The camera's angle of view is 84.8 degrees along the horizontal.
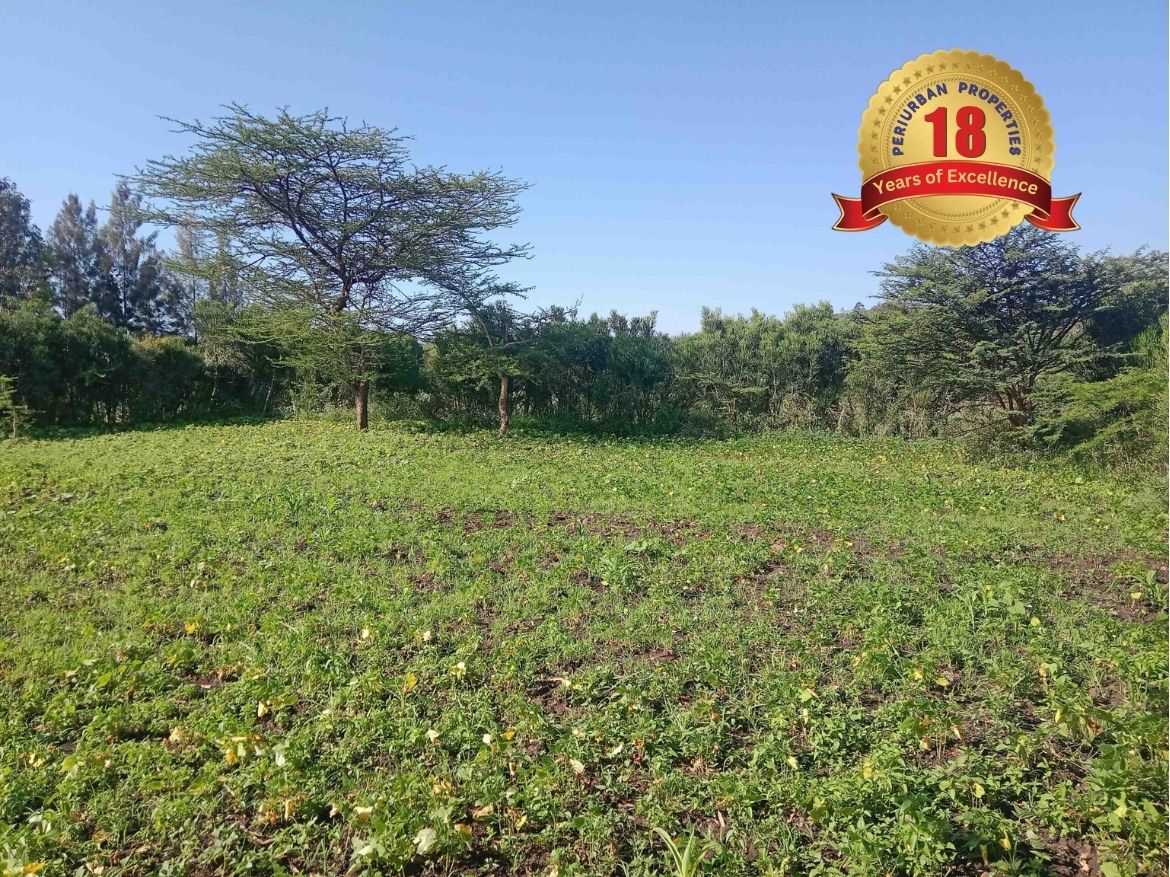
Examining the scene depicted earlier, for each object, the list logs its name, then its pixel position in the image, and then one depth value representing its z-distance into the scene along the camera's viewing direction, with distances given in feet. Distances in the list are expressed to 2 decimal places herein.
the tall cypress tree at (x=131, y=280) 86.63
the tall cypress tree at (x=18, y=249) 76.38
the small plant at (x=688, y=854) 6.18
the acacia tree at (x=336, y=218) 37.35
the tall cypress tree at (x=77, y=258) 84.33
